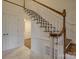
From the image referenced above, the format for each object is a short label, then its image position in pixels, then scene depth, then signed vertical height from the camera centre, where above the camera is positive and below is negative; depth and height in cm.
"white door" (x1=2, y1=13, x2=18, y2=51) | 259 -6
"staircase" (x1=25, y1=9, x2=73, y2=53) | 225 +37
